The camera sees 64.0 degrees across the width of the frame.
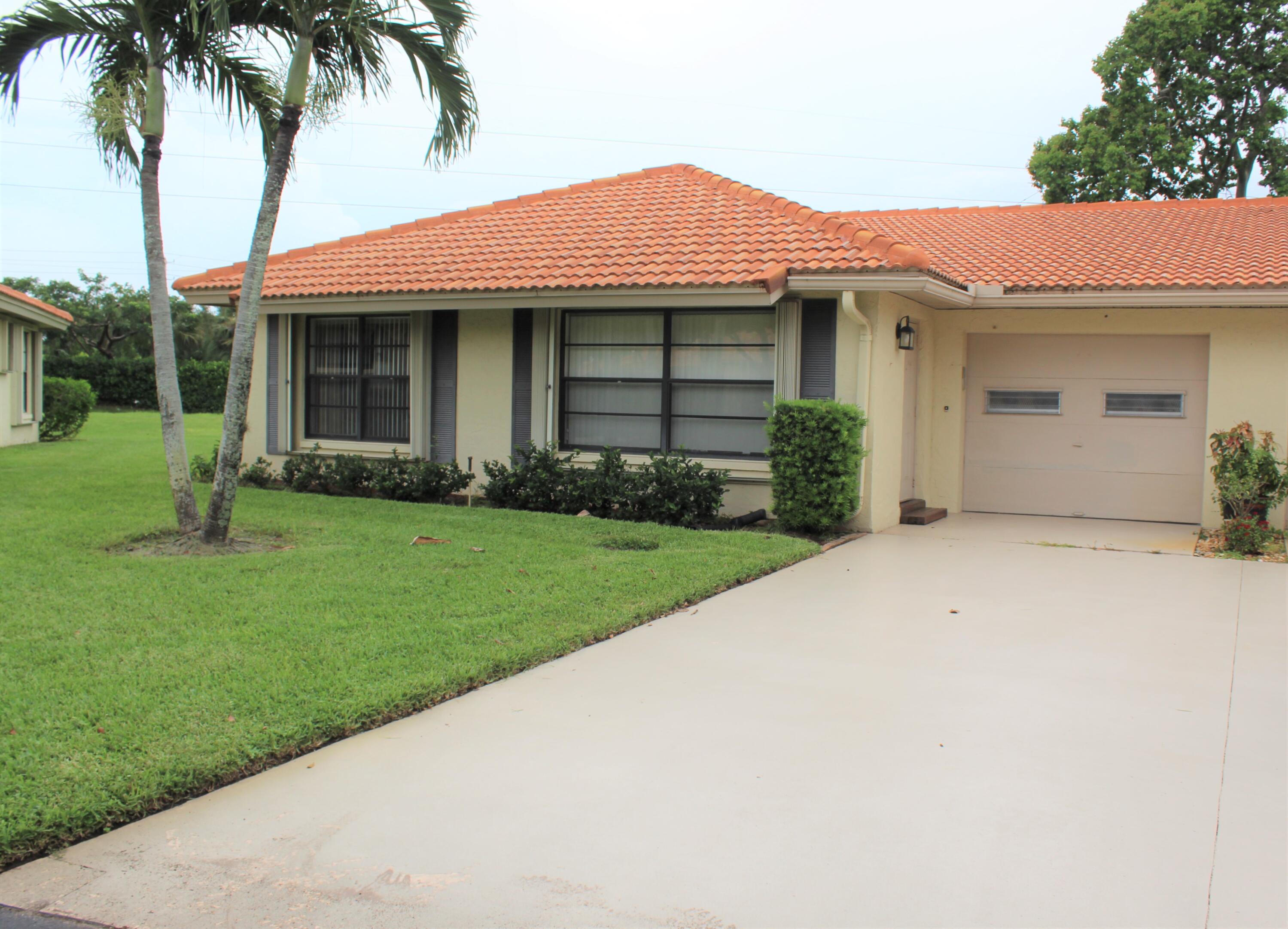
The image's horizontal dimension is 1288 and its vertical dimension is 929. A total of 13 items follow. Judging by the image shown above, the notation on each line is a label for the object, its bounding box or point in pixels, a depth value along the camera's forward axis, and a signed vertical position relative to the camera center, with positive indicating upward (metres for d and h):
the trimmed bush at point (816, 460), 9.94 -0.34
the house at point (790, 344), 10.73 +0.92
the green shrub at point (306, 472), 12.89 -0.69
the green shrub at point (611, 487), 10.58 -0.70
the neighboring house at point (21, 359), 19.00 +1.04
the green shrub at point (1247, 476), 9.83 -0.43
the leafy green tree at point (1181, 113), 25.69 +8.08
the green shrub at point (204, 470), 13.38 -0.71
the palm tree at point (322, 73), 8.52 +3.05
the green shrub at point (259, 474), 13.45 -0.75
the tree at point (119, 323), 44.69 +4.13
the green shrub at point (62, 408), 21.12 +0.11
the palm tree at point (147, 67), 8.64 +3.06
